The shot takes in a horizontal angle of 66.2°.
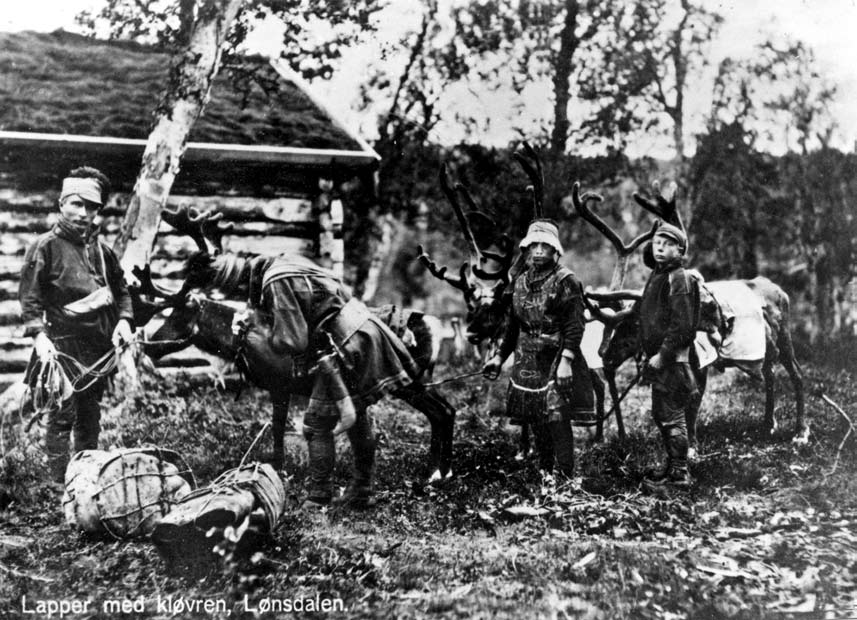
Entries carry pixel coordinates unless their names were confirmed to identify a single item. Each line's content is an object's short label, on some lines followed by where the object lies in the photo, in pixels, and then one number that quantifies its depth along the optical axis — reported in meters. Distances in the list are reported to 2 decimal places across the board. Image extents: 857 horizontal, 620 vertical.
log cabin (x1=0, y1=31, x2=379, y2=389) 5.39
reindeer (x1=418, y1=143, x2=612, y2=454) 5.47
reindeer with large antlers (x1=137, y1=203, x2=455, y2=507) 4.56
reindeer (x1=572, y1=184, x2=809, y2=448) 5.33
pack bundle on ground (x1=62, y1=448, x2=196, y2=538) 4.22
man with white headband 4.83
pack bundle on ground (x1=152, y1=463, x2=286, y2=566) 3.83
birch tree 5.53
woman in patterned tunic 4.83
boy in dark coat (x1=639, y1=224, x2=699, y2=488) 4.79
